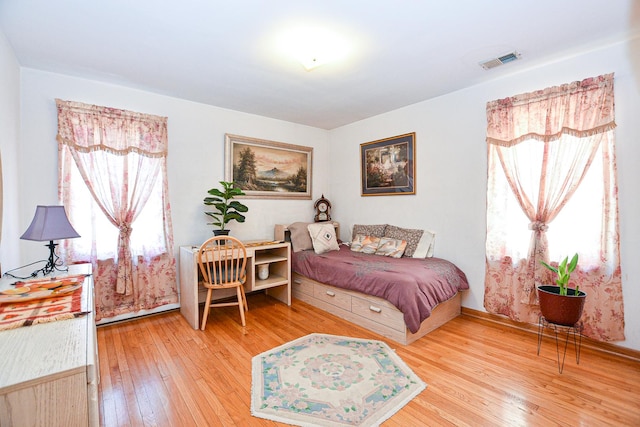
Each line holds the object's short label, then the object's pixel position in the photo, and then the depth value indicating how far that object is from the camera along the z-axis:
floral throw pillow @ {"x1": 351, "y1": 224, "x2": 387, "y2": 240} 3.86
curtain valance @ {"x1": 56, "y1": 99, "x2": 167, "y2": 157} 2.66
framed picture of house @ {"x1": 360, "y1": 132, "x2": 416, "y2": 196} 3.63
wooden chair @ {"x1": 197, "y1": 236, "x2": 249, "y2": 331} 2.78
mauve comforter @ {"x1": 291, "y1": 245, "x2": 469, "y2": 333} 2.48
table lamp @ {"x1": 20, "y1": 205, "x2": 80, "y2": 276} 1.92
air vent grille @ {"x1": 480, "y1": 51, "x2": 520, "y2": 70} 2.41
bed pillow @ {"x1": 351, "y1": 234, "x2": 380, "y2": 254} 3.64
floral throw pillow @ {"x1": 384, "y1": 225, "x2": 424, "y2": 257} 3.43
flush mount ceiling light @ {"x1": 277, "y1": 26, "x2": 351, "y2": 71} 2.05
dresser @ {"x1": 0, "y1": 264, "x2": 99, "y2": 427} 0.80
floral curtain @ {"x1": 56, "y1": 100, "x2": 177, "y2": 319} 2.71
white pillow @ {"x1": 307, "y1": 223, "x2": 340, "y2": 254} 3.75
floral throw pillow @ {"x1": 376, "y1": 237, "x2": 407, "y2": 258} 3.41
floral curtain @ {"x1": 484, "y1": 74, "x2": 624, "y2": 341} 2.26
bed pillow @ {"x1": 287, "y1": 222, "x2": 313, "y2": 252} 3.84
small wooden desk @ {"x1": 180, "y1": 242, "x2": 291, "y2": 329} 2.86
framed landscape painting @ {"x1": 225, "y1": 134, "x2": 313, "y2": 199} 3.75
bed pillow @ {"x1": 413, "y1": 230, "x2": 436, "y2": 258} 3.34
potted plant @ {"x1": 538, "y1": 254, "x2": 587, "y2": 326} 2.08
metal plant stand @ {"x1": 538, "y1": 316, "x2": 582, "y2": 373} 2.34
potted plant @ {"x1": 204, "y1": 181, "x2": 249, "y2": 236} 3.26
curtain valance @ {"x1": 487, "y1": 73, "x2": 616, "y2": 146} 2.28
